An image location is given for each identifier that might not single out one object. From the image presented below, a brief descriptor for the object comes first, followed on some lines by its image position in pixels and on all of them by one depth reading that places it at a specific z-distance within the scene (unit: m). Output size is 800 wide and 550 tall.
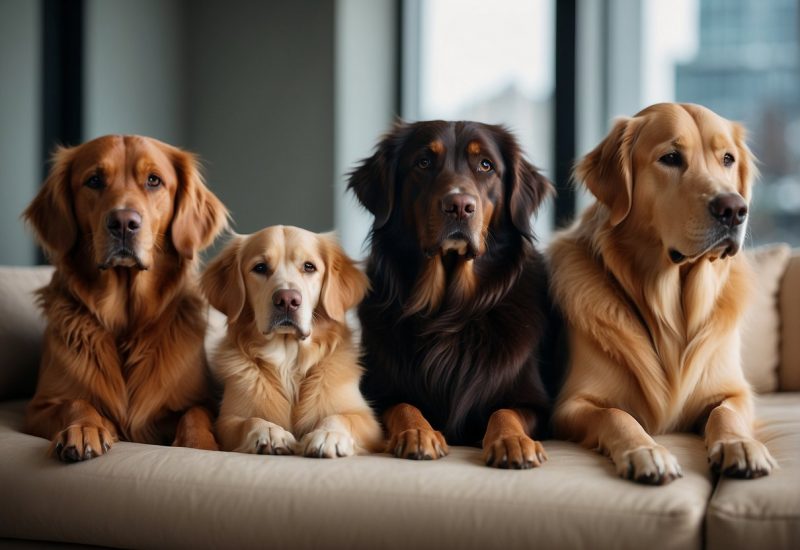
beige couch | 1.61
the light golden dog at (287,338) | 2.12
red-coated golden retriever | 2.20
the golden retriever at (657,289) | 2.13
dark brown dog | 2.23
